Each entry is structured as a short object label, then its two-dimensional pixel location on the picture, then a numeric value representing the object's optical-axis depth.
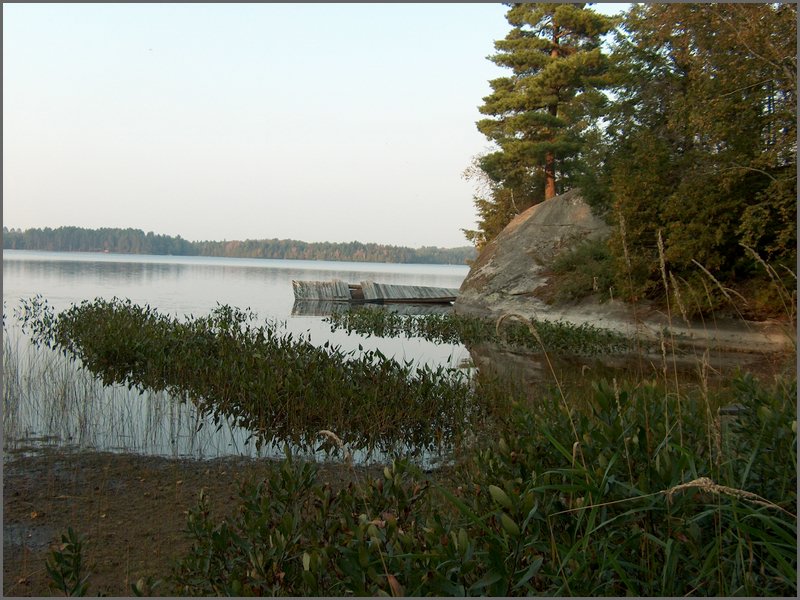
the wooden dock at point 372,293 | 27.98
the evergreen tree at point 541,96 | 25.59
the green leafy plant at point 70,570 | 2.71
